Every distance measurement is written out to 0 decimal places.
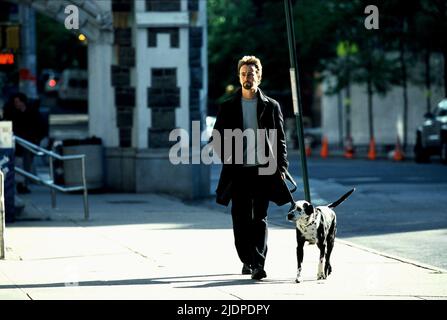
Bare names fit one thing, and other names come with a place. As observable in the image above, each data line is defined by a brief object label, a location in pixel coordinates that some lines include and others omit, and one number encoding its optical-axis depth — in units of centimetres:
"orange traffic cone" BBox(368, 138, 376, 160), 3986
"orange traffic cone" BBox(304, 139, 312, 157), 4519
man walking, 1173
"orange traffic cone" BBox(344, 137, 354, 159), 4180
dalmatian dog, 1108
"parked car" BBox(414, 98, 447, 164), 3456
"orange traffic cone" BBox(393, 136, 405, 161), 3862
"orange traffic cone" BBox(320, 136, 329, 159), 4353
